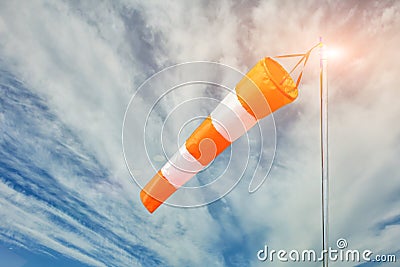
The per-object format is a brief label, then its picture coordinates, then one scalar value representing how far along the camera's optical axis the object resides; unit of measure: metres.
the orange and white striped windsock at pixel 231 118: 5.02
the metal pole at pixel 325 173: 4.76
